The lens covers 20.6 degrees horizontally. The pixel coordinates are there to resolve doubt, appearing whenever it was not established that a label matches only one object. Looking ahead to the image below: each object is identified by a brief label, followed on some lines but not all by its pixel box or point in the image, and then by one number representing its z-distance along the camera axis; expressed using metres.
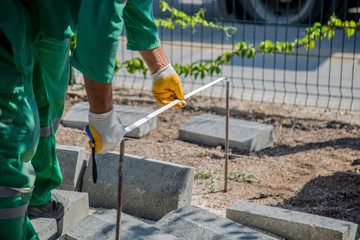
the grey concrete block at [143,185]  5.81
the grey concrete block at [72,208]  5.49
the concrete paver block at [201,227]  5.02
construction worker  3.84
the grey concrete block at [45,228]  5.11
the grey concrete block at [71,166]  6.20
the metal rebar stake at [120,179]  4.15
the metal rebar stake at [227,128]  6.29
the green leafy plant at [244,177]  7.20
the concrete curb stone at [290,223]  5.14
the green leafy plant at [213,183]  6.87
